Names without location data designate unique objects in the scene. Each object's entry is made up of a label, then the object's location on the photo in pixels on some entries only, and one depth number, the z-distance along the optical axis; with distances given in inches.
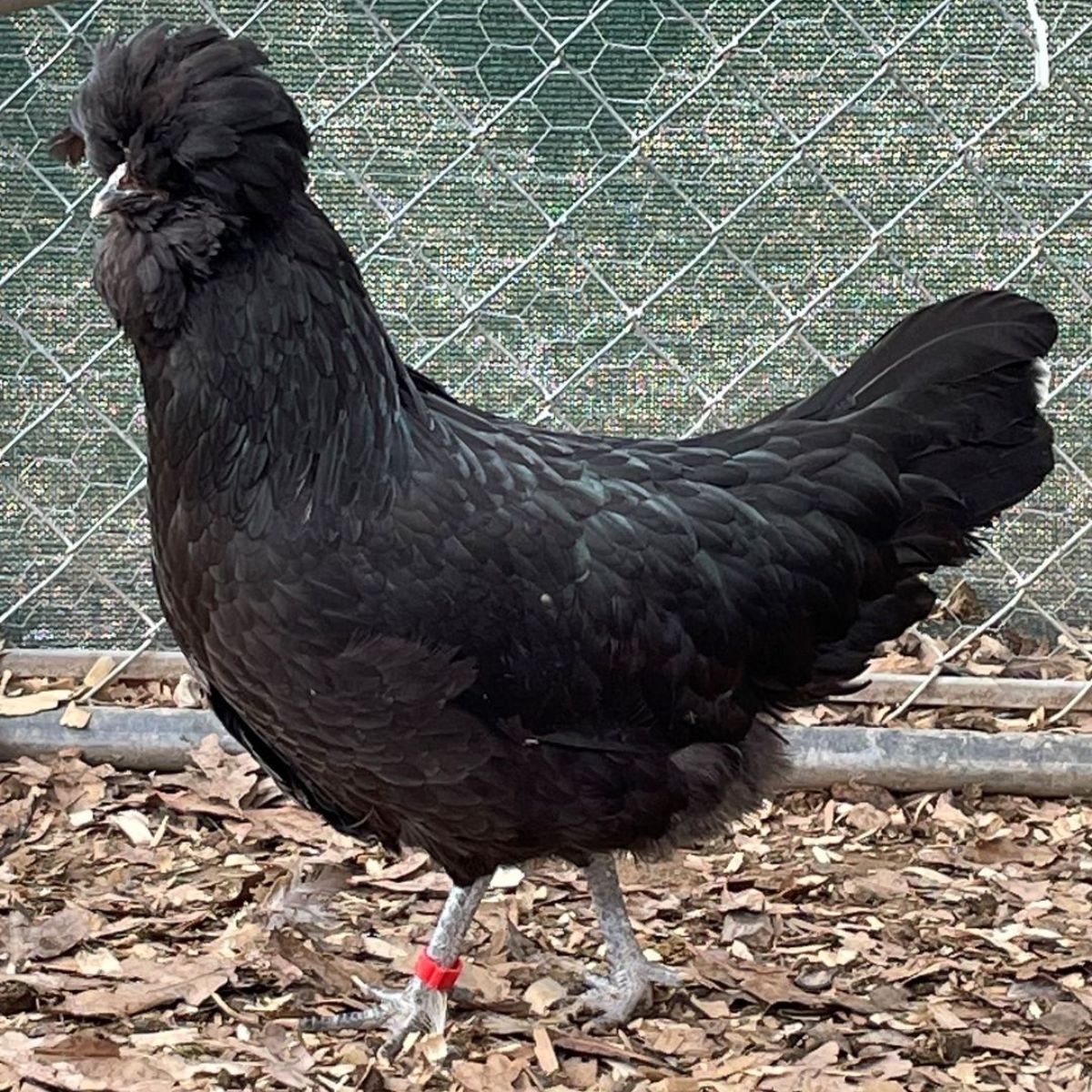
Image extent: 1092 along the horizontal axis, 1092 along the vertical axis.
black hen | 86.3
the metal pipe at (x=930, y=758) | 133.0
